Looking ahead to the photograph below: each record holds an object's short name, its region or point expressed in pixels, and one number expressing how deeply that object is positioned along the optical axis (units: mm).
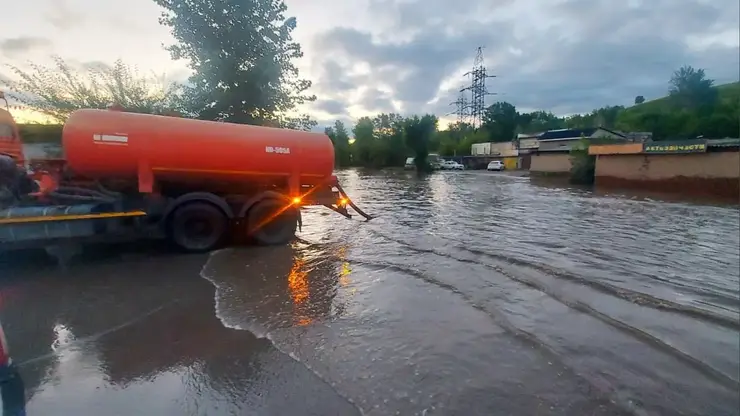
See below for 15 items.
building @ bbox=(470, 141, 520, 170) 65312
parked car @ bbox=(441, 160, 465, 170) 63719
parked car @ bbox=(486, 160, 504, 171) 58938
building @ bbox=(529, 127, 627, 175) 43094
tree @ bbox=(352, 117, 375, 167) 72500
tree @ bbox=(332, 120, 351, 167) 67888
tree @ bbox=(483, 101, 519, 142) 83312
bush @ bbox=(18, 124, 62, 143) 7901
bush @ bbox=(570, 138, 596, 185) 34469
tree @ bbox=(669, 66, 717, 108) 65375
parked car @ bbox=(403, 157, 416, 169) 62325
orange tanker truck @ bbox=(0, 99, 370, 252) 7051
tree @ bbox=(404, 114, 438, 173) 62531
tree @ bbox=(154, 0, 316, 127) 17016
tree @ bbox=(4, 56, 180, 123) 15078
